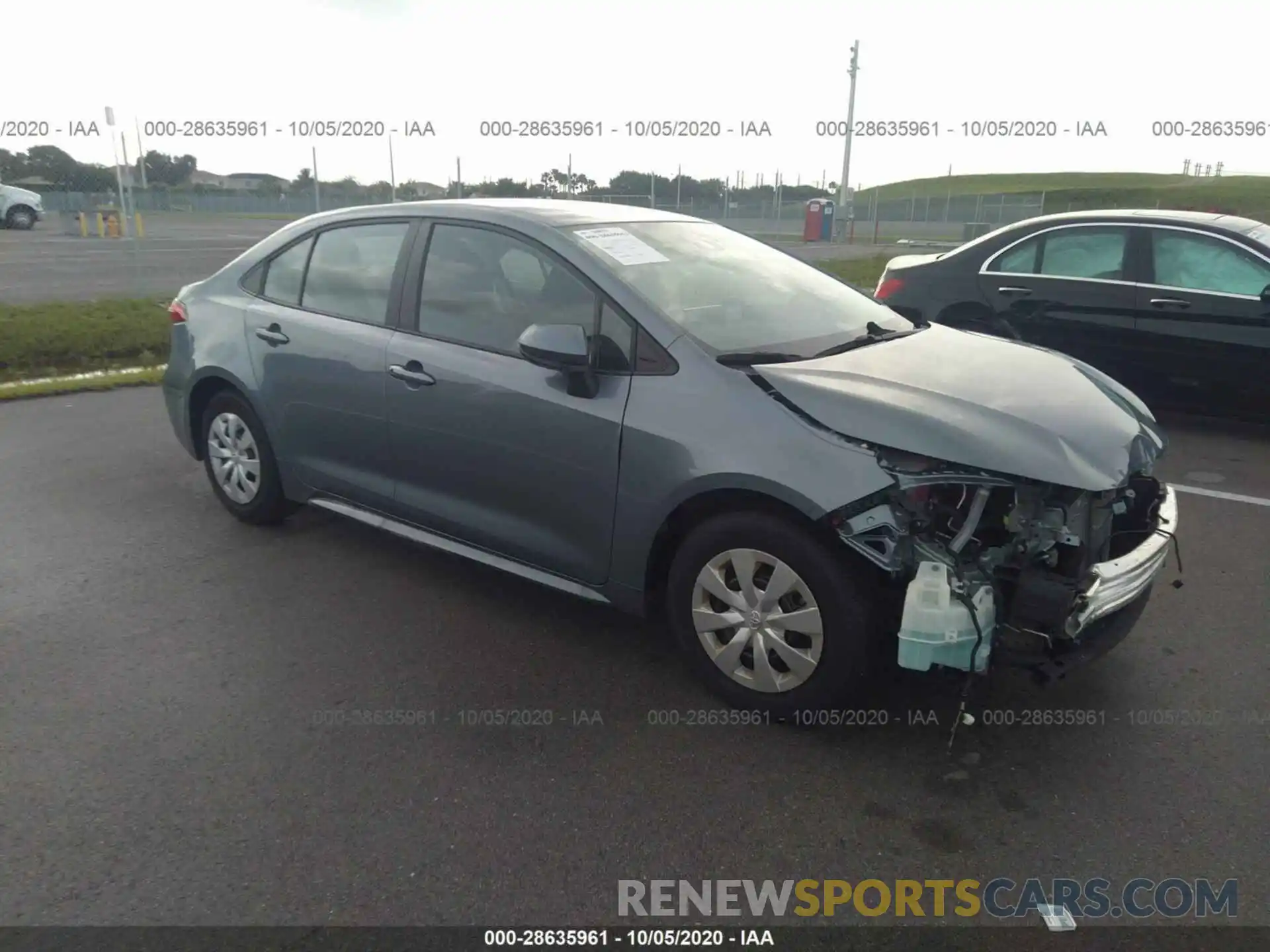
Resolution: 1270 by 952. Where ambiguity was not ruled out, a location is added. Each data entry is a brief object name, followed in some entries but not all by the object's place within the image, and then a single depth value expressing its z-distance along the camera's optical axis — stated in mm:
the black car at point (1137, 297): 6344
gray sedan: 2896
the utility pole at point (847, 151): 28844
